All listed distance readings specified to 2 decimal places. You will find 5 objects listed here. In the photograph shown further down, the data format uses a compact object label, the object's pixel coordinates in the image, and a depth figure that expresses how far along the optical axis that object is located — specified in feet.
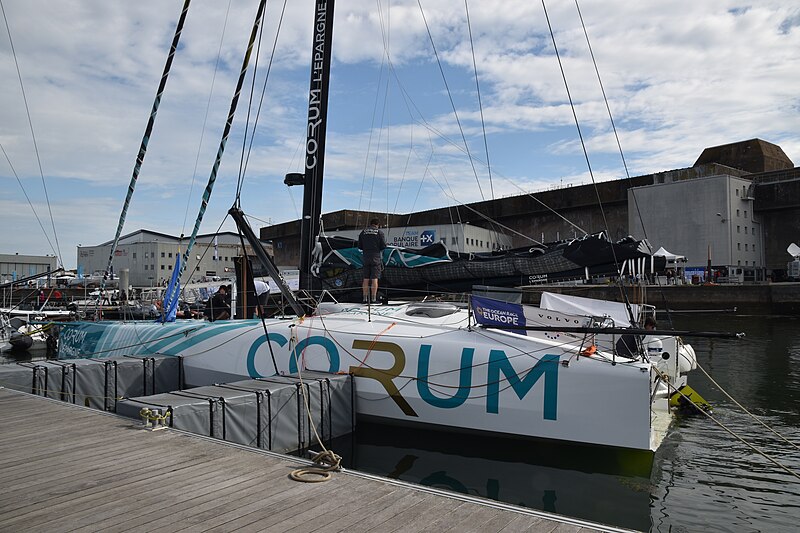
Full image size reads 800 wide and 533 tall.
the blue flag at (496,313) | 23.17
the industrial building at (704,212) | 128.16
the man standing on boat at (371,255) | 28.35
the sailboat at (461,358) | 19.88
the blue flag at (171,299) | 36.19
